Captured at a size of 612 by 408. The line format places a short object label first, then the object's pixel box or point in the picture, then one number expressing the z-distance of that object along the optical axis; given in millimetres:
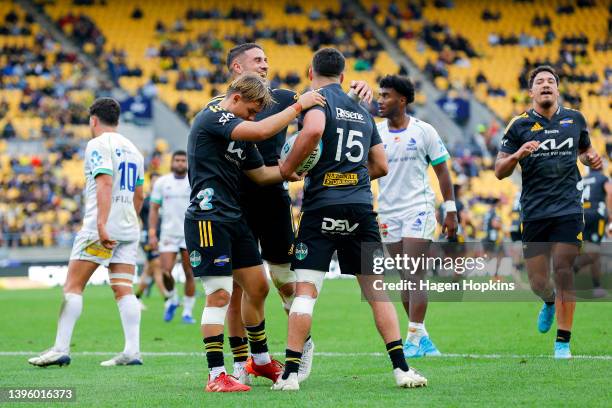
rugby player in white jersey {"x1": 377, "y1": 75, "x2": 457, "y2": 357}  20859
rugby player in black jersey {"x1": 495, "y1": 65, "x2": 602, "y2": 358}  19422
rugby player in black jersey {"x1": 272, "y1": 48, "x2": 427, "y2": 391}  15055
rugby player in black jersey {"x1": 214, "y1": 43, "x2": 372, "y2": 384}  16484
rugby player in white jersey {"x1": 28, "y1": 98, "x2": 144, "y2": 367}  19672
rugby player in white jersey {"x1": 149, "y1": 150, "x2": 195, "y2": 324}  31703
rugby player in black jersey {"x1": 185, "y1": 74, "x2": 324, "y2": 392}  15312
